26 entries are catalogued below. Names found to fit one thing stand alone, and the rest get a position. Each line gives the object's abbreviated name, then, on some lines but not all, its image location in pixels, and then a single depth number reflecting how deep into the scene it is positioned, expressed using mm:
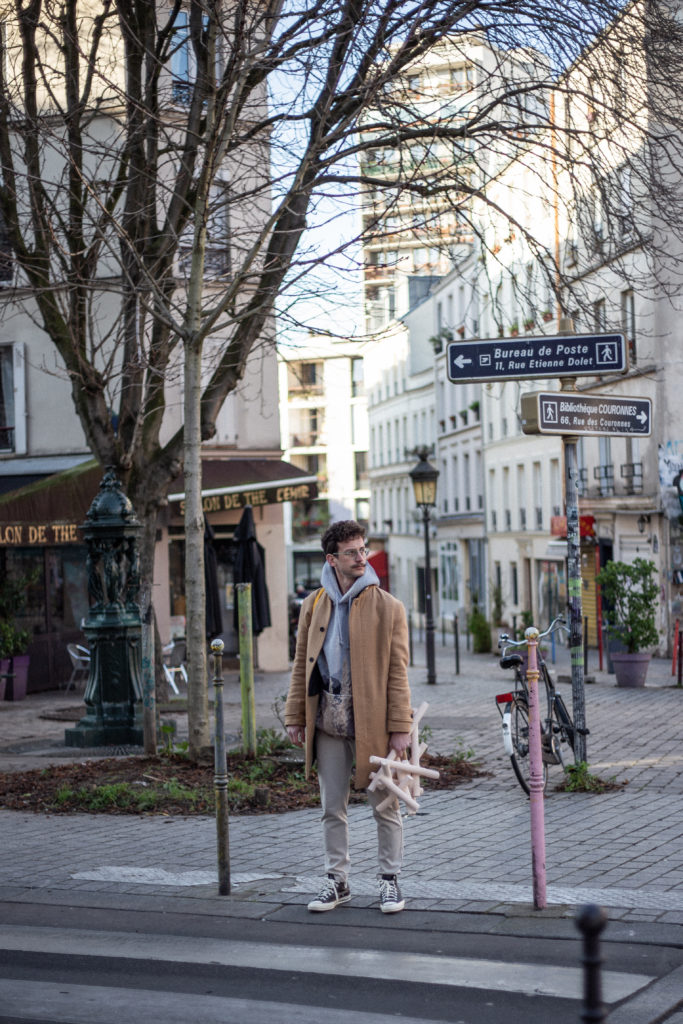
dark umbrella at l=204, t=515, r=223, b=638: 17094
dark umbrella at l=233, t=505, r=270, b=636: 16875
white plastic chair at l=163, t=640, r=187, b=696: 21688
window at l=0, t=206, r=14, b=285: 13558
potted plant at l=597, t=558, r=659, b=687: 19891
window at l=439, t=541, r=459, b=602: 60125
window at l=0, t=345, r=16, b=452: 26094
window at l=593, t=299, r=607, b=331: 13069
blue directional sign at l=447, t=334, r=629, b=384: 9109
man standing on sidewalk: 6340
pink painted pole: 6250
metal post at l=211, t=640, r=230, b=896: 6789
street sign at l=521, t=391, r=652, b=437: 9133
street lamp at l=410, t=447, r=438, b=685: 24906
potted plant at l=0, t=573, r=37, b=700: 19234
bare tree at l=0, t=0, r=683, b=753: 10922
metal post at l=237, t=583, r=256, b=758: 11055
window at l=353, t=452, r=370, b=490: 86500
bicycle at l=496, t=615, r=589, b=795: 9523
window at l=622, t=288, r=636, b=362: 33500
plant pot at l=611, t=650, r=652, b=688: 20000
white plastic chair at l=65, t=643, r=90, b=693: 21531
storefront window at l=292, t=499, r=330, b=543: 85125
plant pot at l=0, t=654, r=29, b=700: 20891
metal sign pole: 9750
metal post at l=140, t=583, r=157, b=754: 11406
